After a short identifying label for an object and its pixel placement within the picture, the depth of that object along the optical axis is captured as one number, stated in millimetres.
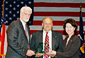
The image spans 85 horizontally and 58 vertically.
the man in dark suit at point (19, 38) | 2377
